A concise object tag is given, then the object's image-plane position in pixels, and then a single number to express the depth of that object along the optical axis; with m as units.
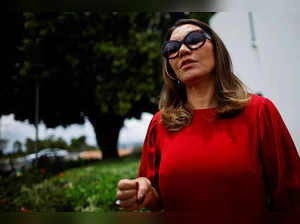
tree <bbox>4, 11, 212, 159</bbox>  6.84
